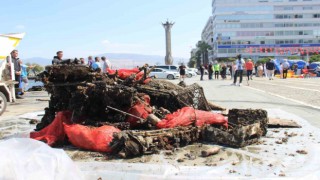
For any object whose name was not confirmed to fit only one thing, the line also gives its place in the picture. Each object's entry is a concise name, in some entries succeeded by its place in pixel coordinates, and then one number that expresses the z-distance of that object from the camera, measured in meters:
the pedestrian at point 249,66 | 22.89
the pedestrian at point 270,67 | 27.30
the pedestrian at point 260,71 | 38.53
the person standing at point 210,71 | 32.40
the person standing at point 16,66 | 13.97
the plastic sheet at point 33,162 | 3.14
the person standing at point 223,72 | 32.11
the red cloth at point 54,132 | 5.93
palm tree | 134.25
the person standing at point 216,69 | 32.12
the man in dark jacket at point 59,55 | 11.17
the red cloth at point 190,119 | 5.86
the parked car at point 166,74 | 41.16
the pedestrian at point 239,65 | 19.78
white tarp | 4.27
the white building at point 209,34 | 131.60
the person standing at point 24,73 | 16.28
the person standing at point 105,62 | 17.24
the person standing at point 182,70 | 27.65
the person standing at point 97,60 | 17.43
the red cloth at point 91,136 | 5.38
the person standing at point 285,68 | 32.41
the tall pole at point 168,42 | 103.12
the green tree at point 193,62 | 151.31
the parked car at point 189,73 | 47.94
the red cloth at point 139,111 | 6.29
